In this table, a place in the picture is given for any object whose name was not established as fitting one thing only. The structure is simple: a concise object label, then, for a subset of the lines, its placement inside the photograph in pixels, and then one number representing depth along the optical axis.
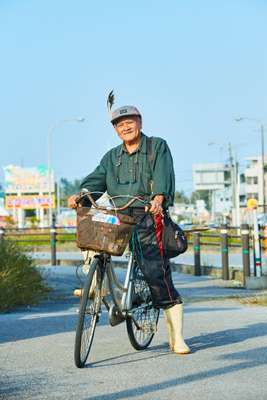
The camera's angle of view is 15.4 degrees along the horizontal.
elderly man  7.21
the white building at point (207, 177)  111.50
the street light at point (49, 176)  59.80
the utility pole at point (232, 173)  98.62
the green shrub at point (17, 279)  12.93
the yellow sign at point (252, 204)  18.50
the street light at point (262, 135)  74.94
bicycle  6.73
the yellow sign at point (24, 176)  130.25
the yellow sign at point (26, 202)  95.94
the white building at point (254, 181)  160.81
